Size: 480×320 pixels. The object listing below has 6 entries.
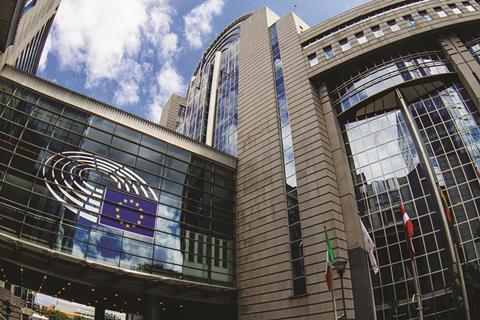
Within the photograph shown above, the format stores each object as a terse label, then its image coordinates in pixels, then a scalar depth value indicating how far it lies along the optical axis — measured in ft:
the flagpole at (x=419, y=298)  51.21
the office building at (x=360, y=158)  84.58
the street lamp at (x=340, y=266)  56.29
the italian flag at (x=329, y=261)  65.57
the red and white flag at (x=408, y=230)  58.12
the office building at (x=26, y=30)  58.34
